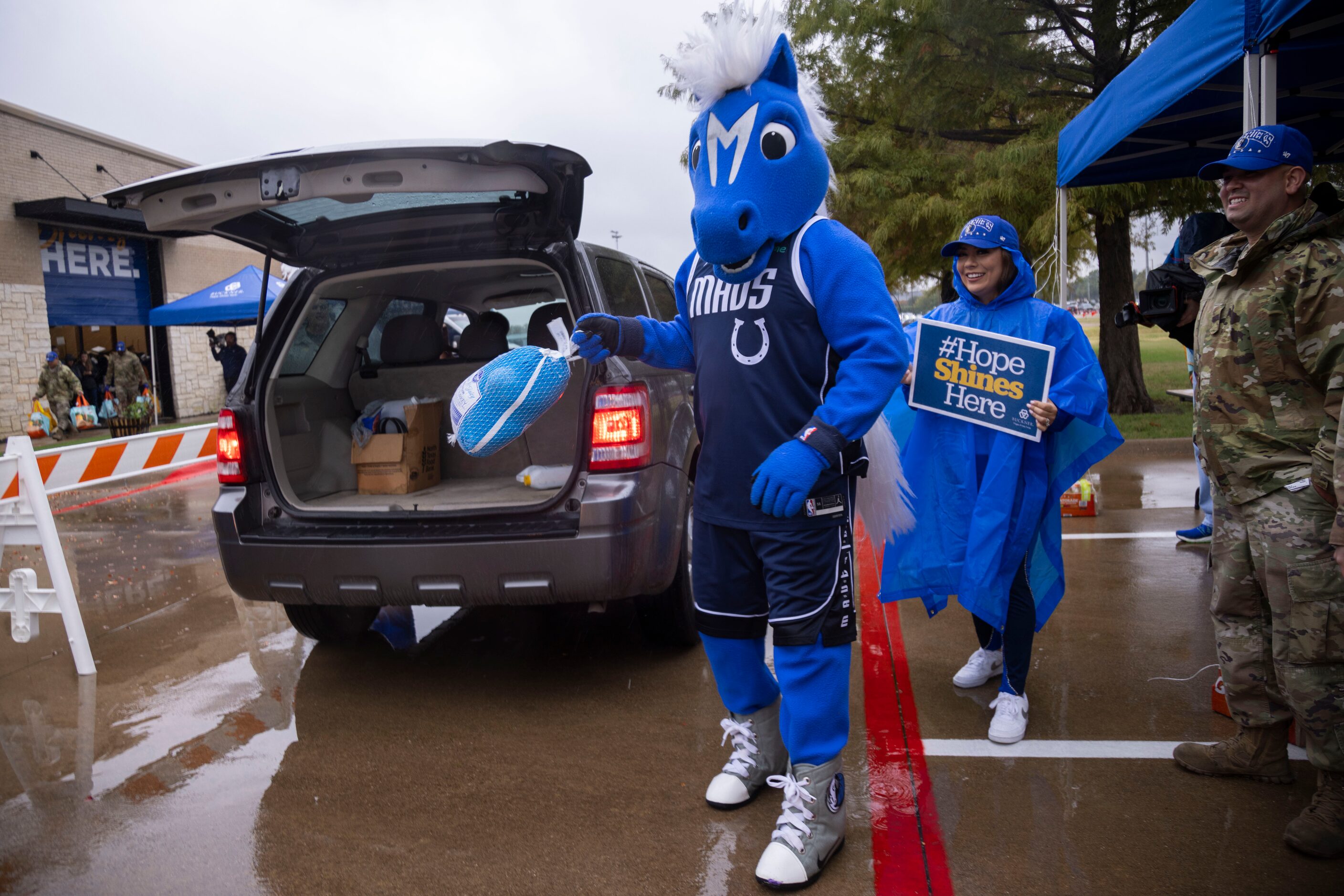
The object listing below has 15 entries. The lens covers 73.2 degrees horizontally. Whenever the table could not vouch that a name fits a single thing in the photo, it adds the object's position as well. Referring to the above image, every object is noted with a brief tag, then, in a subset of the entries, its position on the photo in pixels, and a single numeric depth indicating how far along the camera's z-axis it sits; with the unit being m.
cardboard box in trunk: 4.24
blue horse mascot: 2.32
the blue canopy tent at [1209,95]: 3.30
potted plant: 15.23
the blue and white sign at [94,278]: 17.58
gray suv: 3.06
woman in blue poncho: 3.03
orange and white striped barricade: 4.76
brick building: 16.50
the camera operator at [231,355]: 15.40
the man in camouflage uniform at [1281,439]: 2.28
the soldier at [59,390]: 15.63
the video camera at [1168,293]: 2.99
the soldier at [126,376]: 17.08
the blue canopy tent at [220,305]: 14.80
